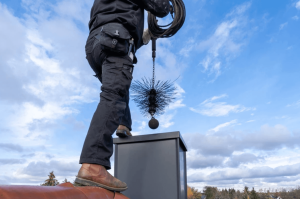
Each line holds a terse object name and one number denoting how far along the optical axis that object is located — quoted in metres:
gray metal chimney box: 1.87
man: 1.31
